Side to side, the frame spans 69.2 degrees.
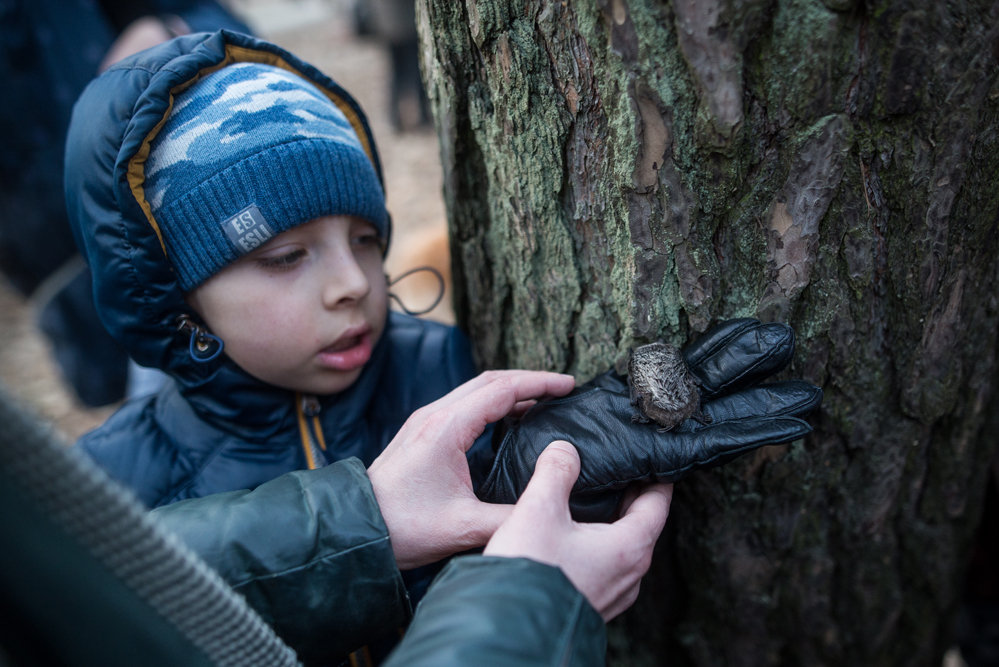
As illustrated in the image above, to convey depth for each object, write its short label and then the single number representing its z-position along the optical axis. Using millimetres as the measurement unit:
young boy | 519
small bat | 470
